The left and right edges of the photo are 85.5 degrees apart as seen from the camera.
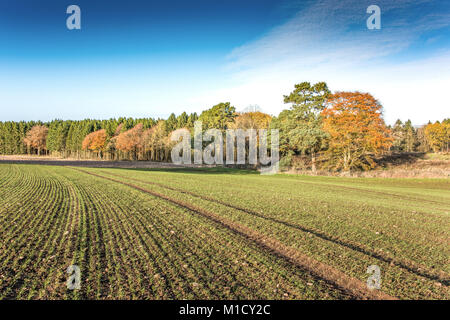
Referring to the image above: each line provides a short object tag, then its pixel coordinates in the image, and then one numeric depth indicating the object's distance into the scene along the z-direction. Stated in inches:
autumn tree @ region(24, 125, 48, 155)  4092.0
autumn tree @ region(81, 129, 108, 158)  3602.4
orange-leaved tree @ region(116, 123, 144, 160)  3149.6
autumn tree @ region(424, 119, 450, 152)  3385.8
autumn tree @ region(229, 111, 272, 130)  1978.3
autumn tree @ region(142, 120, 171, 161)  2934.5
